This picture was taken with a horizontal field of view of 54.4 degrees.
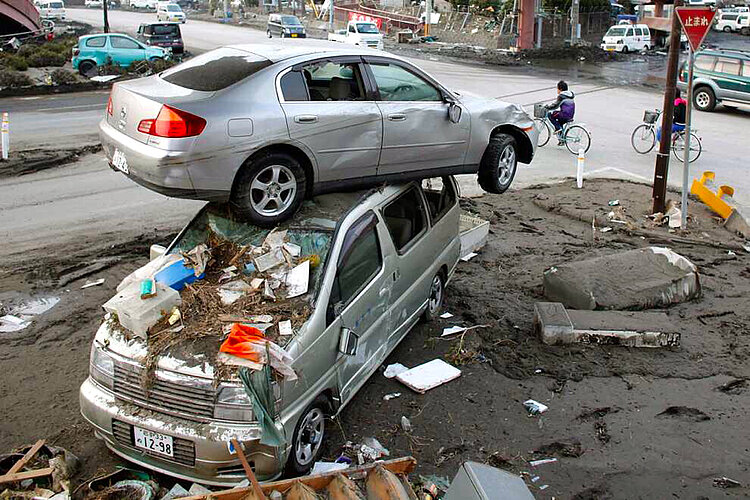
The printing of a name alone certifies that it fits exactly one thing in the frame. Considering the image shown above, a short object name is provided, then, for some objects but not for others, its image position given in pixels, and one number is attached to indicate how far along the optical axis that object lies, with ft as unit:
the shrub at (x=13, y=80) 76.48
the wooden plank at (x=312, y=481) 13.93
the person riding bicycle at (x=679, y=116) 51.55
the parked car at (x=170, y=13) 179.32
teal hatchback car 87.20
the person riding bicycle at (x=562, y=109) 53.62
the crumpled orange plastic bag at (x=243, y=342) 15.40
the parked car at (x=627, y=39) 145.07
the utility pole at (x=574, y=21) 152.15
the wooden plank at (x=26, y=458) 15.89
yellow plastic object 37.81
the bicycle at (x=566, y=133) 53.11
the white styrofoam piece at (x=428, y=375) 20.67
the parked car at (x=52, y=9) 184.94
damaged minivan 15.19
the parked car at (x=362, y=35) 126.11
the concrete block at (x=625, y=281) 26.25
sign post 33.42
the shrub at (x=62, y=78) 79.71
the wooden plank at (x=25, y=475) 15.47
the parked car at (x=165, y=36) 108.00
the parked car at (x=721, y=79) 70.13
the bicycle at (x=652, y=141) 51.03
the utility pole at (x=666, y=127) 35.70
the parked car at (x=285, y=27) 141.08
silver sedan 18.83
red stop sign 33.42
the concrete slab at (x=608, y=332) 23.54
